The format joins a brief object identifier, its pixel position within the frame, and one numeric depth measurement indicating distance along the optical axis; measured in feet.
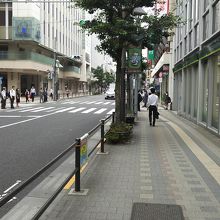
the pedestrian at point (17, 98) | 116.77
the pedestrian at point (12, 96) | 108.27
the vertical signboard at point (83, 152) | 21.21
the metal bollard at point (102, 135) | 31.92
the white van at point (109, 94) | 194.83
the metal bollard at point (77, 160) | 20.16
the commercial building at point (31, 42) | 170.19
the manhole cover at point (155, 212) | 17.93
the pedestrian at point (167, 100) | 114.56
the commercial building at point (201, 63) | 49.75
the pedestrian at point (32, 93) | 147.19
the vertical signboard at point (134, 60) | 55.58
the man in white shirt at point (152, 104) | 59.89
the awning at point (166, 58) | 122.80
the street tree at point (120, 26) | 41.73
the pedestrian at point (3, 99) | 105.50
